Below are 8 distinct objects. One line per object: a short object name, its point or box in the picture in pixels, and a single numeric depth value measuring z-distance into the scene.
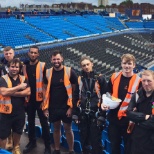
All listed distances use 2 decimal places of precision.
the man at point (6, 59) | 2.70
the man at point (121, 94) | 2.21
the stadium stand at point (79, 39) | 11.71
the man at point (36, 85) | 2.65
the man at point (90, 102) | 2.42
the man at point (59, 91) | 2.53
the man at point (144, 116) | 1.91
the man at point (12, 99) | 2.40
